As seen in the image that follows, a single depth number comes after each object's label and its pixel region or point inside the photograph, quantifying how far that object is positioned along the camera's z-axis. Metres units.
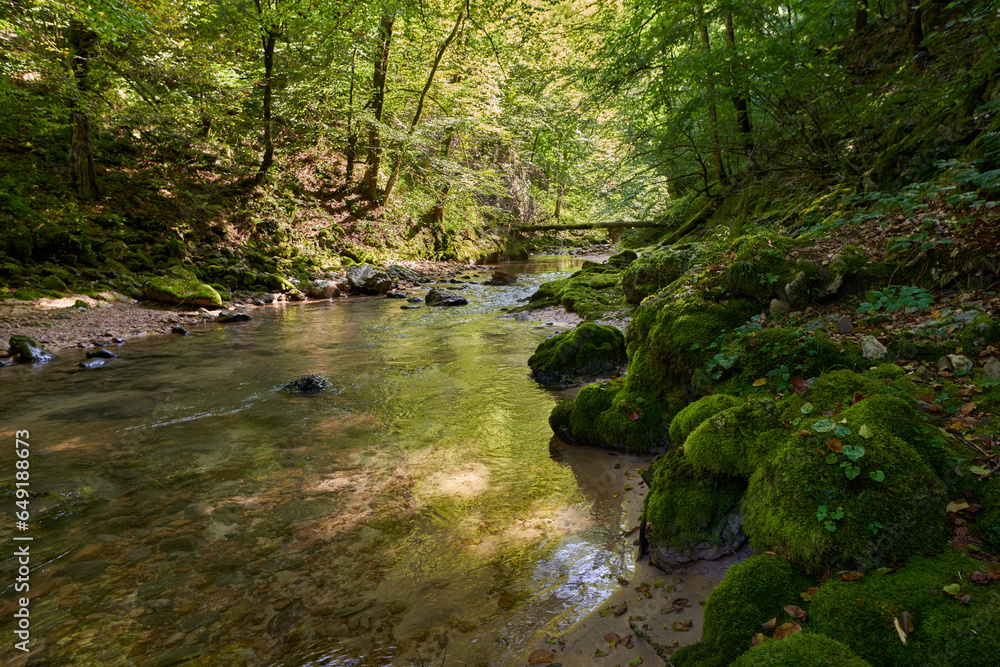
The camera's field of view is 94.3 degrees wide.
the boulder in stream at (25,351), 8.05
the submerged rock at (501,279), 18.72
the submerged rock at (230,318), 11.46
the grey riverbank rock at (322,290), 15.34
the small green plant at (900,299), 3.06
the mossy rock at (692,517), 2.68
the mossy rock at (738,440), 2.71
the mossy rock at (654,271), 8.63
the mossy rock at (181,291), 11.88
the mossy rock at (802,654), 1.62
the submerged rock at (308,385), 6.66
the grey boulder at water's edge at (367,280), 16.38
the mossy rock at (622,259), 14.36
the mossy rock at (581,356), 6.73
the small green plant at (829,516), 2.12
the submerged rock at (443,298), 14.09
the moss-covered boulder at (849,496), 2.05
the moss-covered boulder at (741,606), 1.96
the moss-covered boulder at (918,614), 1.60
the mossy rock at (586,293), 10.94
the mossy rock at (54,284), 10.50
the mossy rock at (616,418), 4.36
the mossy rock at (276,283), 14.72
